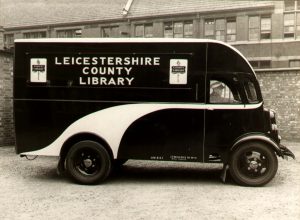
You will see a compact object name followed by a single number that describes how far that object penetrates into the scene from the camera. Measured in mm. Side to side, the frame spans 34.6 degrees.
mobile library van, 8922
